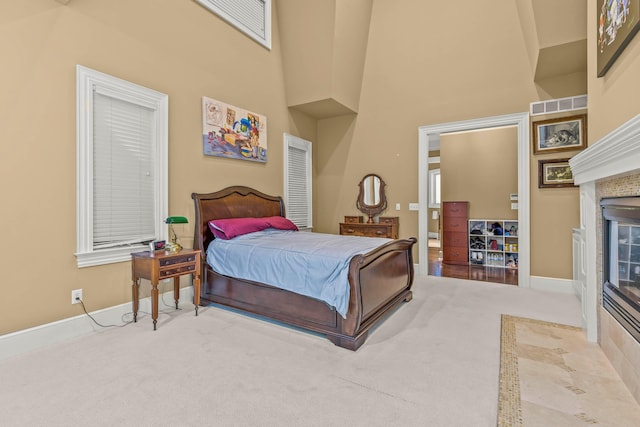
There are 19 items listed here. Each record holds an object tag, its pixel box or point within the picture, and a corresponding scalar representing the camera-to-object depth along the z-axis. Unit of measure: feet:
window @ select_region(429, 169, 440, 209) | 32.89
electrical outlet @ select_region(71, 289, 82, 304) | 9.17
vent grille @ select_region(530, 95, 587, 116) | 13.43
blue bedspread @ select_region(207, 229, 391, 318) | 8.61
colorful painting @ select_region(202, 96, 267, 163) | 13.08
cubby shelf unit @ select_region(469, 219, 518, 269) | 19.97
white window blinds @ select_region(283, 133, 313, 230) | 17.83
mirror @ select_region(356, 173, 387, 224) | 18.24
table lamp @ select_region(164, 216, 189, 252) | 10.45
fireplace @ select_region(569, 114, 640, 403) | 5.96
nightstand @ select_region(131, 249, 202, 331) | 9.39
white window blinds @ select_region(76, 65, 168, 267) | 9.33
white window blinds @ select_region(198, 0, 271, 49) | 13.44
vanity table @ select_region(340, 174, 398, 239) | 17.53
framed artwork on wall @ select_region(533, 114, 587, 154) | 13.43
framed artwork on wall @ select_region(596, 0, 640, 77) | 5.84
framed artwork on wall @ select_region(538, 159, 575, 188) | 13.74
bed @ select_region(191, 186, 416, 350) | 8.41
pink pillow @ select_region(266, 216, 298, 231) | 14.06
